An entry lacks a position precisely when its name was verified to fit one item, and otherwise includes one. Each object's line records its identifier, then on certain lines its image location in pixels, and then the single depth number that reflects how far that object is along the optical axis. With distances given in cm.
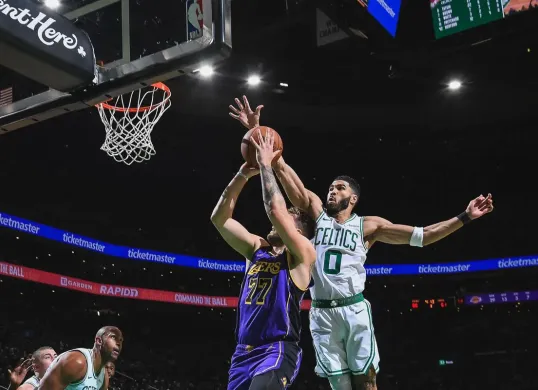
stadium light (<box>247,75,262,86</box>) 1582
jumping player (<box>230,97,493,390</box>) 517
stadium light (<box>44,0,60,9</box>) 466
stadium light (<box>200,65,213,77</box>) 1467
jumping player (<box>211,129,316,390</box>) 397
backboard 434
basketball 448
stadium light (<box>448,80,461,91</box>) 1625
